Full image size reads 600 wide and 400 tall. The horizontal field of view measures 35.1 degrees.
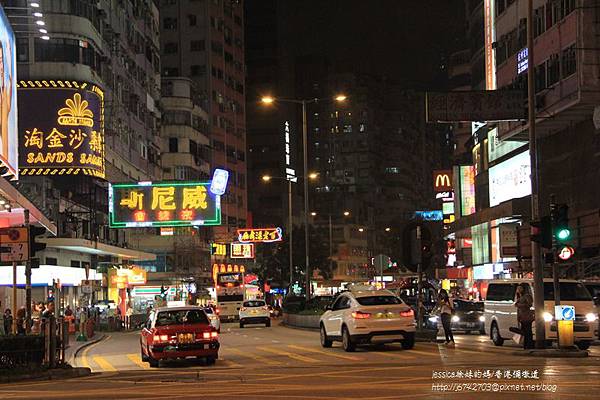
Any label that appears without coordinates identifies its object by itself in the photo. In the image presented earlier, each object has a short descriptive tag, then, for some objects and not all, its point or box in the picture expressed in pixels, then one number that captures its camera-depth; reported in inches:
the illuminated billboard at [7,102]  1180.4
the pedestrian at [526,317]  961.5
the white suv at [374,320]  973.8
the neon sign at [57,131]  2007.9
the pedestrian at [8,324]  1321.4
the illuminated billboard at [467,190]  3225.9
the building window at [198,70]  4411.9
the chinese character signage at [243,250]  3469.5
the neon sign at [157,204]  1754.4
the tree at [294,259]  4116.6
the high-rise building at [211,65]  4383.9
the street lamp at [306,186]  1903.3
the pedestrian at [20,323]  1151.0
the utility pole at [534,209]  915.4
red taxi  916.6
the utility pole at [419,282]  1130.7
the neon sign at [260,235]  2938.0
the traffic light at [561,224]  907.4
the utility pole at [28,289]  849.5
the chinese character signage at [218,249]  3494.1
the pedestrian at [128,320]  2160.7
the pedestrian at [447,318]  1055.6
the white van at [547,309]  1004.6
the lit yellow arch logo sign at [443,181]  3683.6
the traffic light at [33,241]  853.1
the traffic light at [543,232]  905.5
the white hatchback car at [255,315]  2106.7
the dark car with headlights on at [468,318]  1449.3
